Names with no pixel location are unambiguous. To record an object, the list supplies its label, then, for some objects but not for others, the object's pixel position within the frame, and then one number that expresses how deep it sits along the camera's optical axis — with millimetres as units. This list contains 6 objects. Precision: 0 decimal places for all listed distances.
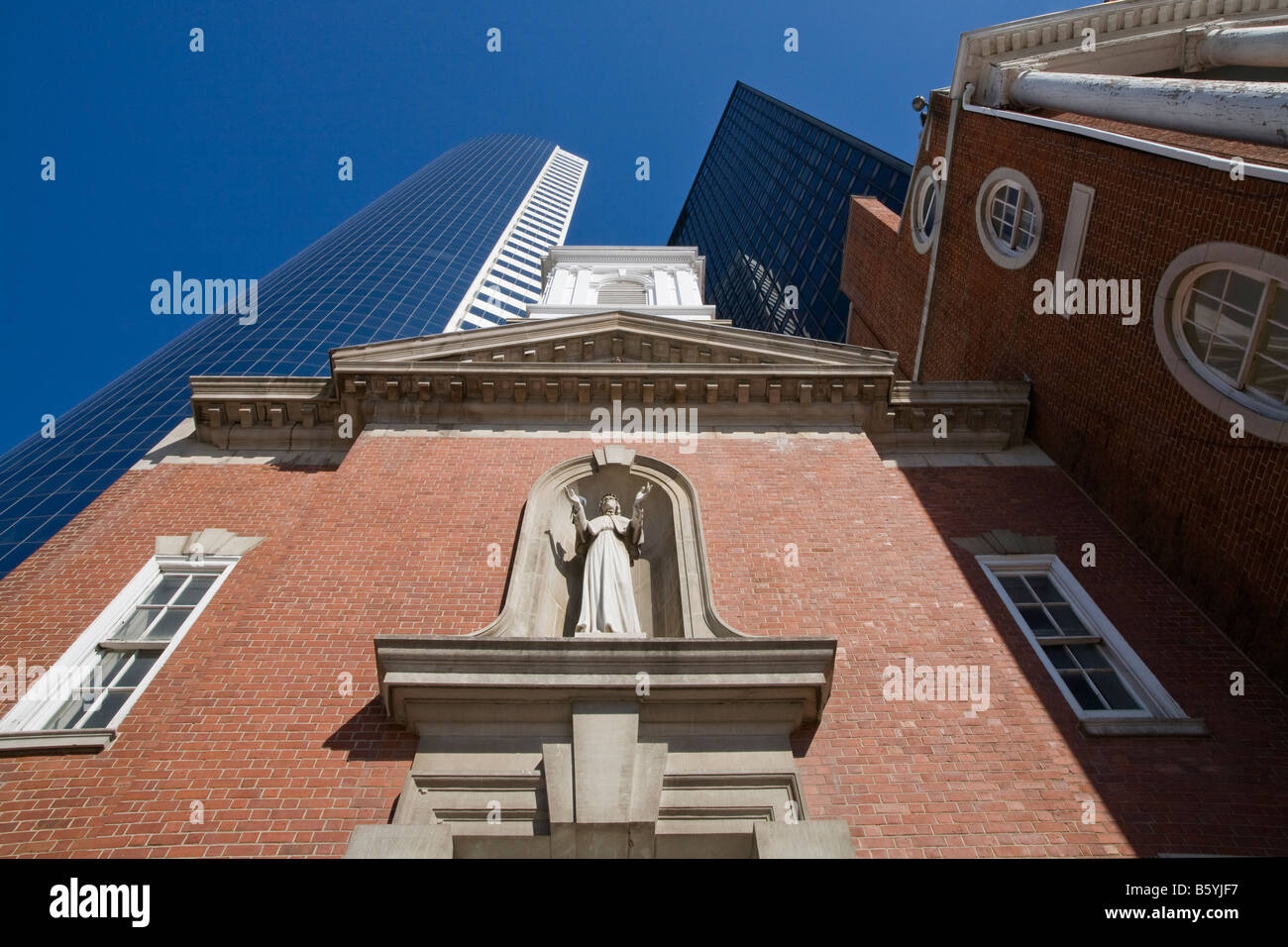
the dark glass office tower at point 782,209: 52409
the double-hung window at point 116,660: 9430
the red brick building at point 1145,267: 10555
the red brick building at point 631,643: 8312
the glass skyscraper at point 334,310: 31047
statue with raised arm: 10695
